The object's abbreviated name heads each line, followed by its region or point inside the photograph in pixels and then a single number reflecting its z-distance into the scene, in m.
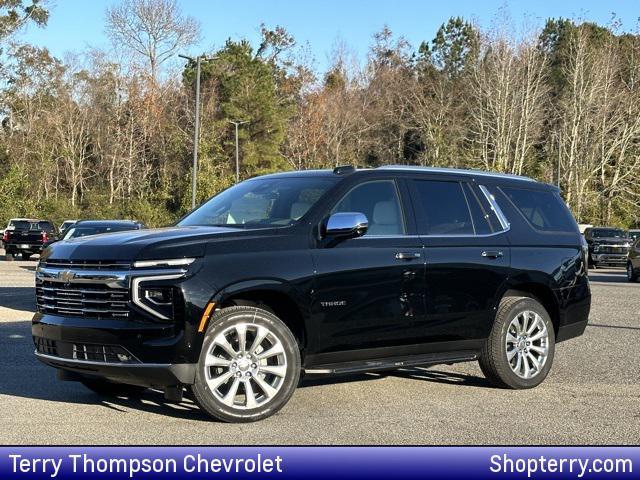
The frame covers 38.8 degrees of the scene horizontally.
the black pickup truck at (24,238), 35.81
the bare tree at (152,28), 66.69
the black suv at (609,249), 38.84
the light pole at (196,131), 35.73
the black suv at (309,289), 6.42
